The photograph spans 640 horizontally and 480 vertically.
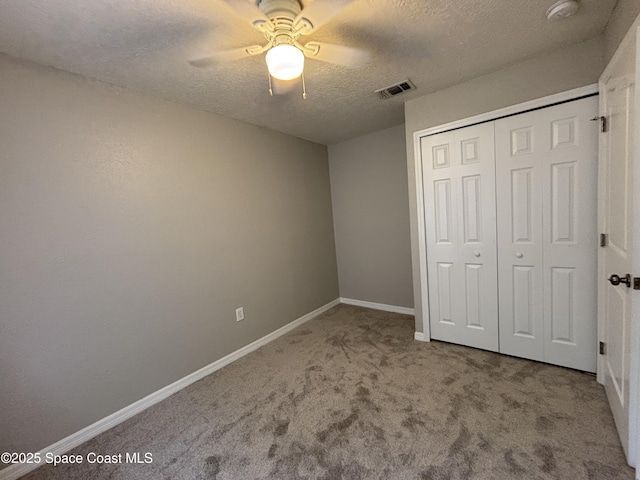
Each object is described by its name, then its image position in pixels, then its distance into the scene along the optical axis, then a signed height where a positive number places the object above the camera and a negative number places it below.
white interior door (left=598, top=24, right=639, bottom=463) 1.34 -0.14
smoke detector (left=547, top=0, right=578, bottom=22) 1.46 +1.04
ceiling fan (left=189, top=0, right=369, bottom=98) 1.19 +0.93
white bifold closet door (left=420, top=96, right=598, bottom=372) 1.98 -0.21
